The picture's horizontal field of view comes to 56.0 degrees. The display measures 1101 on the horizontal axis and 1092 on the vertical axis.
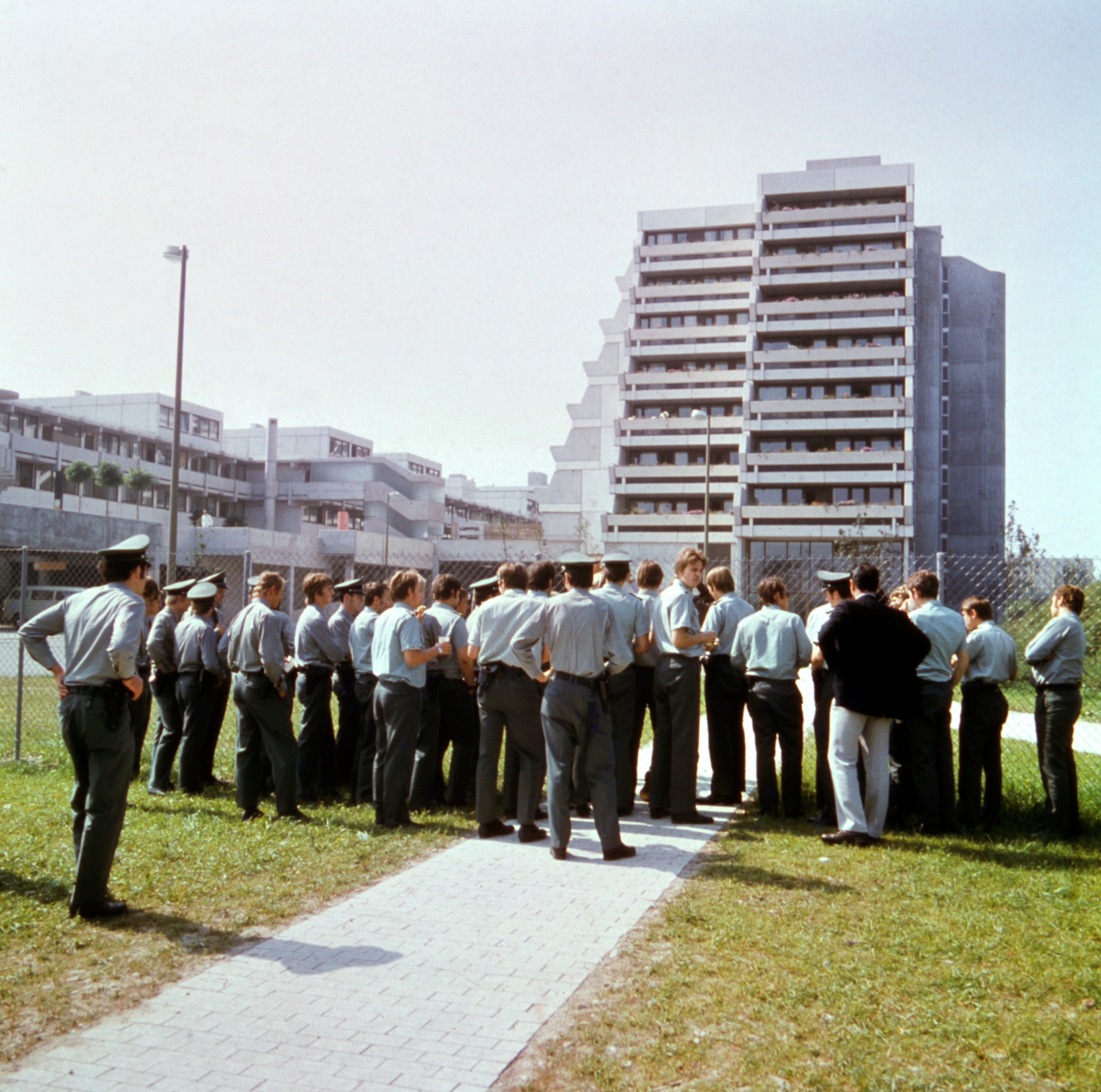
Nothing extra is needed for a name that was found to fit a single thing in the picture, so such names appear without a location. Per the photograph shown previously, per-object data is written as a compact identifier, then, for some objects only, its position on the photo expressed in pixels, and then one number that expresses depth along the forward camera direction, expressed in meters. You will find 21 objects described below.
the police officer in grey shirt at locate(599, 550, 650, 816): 8.19
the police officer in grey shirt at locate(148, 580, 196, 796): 9.37
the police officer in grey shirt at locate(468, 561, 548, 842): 7.39
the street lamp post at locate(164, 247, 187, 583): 20.02
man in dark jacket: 7.29
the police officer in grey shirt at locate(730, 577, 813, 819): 8.14
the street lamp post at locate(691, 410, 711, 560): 45.27
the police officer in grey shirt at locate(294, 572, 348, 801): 9.02
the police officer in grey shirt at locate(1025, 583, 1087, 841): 7.46
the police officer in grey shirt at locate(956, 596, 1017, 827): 7.83
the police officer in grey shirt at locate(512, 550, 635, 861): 7.00
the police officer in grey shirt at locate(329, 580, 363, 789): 9.27
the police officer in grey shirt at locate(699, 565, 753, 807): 8.51
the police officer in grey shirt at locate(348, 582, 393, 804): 8.87
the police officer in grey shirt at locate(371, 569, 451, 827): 7.70
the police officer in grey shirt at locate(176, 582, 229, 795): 9.12
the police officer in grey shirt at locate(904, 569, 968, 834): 7.80
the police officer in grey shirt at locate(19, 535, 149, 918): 5.61
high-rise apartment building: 73.88
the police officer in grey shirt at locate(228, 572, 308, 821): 7.87
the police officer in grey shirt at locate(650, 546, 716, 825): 7.92
